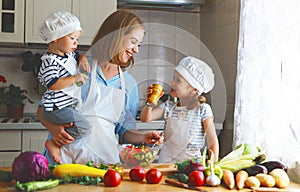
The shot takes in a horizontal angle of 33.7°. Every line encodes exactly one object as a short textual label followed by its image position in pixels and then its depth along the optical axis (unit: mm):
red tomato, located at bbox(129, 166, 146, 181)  963
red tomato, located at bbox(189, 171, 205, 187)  949
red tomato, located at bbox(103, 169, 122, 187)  905
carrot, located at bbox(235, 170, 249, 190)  956
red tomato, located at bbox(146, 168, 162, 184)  951
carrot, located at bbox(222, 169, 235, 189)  951
